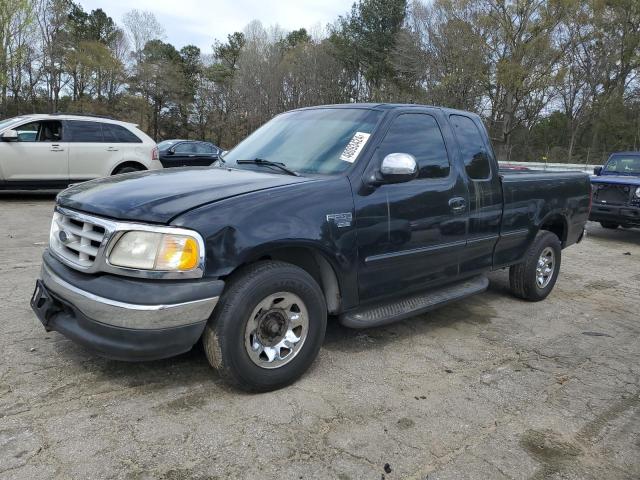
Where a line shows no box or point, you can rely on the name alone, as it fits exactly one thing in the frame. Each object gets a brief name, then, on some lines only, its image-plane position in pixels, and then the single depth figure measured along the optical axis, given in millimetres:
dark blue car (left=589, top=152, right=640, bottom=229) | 9602
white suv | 10164
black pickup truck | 2766
